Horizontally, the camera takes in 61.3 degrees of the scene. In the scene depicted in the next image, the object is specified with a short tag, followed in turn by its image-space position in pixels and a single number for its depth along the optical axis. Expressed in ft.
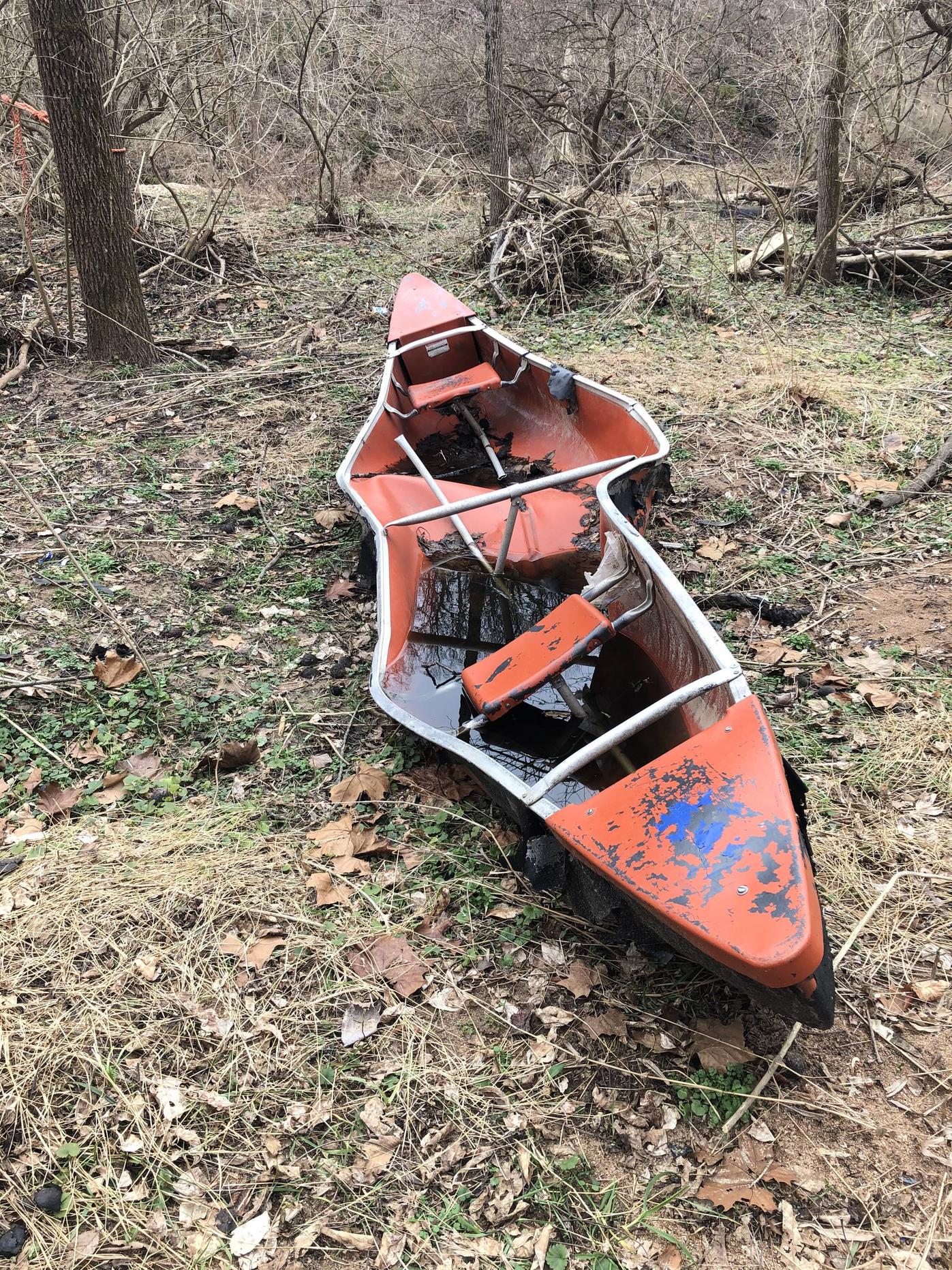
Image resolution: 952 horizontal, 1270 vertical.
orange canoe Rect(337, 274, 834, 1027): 7.09
